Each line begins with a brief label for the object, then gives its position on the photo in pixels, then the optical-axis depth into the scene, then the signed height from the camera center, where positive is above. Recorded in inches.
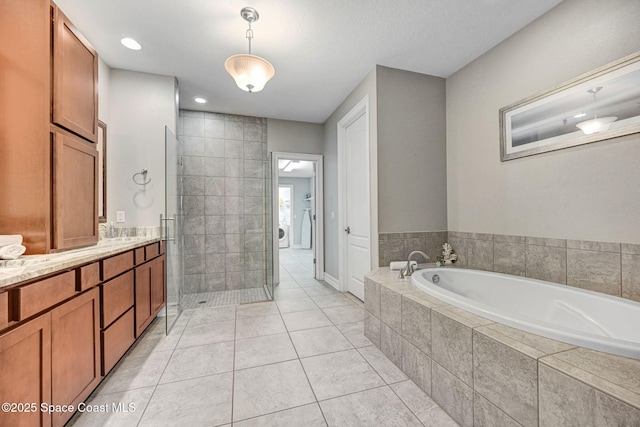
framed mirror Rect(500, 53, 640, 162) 63.2 +28.5
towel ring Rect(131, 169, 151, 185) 107.6 +15.9
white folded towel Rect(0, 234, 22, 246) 53.9 -4.4
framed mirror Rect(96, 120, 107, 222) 100.0 +19.1
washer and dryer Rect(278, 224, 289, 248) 326.3 -26.6
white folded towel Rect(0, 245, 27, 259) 50.8 -6.6
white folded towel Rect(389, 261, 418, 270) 98.4 -18.9
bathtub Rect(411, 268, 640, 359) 43.8 -22.1
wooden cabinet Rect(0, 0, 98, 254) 58.8 +21.5
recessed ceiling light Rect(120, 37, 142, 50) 90.9 +61.6
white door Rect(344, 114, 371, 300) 120.9 +4.8
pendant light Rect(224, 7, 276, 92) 76.5 +44.4
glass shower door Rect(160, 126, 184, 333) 101.7 -3.8
